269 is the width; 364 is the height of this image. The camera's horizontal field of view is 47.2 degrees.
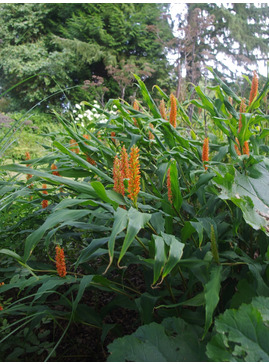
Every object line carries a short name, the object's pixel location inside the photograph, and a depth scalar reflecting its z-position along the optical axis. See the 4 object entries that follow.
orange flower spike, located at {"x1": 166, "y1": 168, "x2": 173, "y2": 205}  0.91
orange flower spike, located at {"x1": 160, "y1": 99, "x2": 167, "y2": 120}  1.44
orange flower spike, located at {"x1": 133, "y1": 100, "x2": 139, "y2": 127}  1.42
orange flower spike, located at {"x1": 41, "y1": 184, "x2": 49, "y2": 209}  1.32
